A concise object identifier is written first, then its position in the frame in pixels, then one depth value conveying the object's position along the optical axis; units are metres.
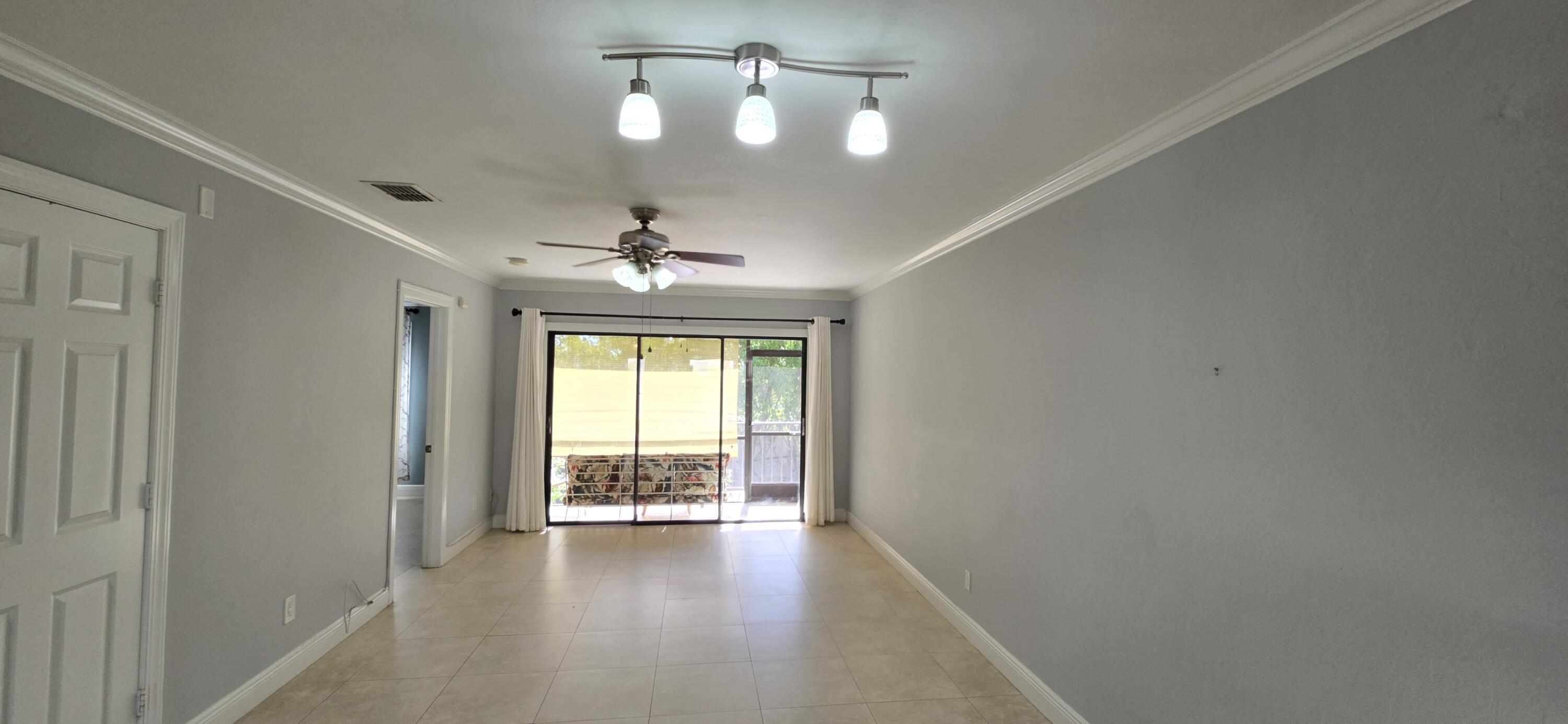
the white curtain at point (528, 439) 5.75
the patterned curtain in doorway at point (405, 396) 7.38
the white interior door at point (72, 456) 1.78
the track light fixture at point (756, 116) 1.52
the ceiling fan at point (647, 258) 3.08
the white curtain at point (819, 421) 6.21
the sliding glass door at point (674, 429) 6.16
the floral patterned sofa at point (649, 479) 6.23
